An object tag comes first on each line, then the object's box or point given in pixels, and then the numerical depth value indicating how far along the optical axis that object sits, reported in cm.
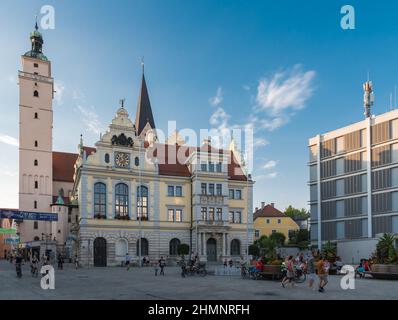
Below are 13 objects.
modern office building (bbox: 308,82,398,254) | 6431
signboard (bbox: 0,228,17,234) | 5836
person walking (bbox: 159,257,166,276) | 3446
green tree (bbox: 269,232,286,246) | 9144
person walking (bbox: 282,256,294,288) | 2225
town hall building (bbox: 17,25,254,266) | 5334
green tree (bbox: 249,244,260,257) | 6034
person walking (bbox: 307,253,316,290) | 2106
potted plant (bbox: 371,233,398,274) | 2728
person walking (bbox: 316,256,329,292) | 2038
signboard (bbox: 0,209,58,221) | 4451
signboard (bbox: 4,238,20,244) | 7026
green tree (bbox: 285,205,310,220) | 13127
